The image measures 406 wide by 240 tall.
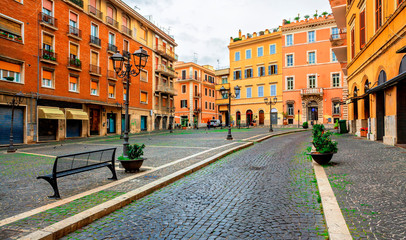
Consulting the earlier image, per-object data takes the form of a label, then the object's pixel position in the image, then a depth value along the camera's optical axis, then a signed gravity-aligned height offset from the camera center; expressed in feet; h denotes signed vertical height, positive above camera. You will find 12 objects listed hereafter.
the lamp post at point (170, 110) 129.12 +7.67
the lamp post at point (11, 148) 44.88 -4.30
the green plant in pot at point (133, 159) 22.56 -3.25
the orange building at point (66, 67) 60.18 +17.07
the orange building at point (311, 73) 126.41 +26.99
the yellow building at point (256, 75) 142.51 +29.99
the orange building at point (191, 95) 175.22 +21.39
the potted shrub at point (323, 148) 23.57 -2.41
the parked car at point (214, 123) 157.07 +0.48
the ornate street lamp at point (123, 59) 26.22 +7.71
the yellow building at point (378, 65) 34.30 +10.31
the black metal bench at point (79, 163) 15.34 -2.82
